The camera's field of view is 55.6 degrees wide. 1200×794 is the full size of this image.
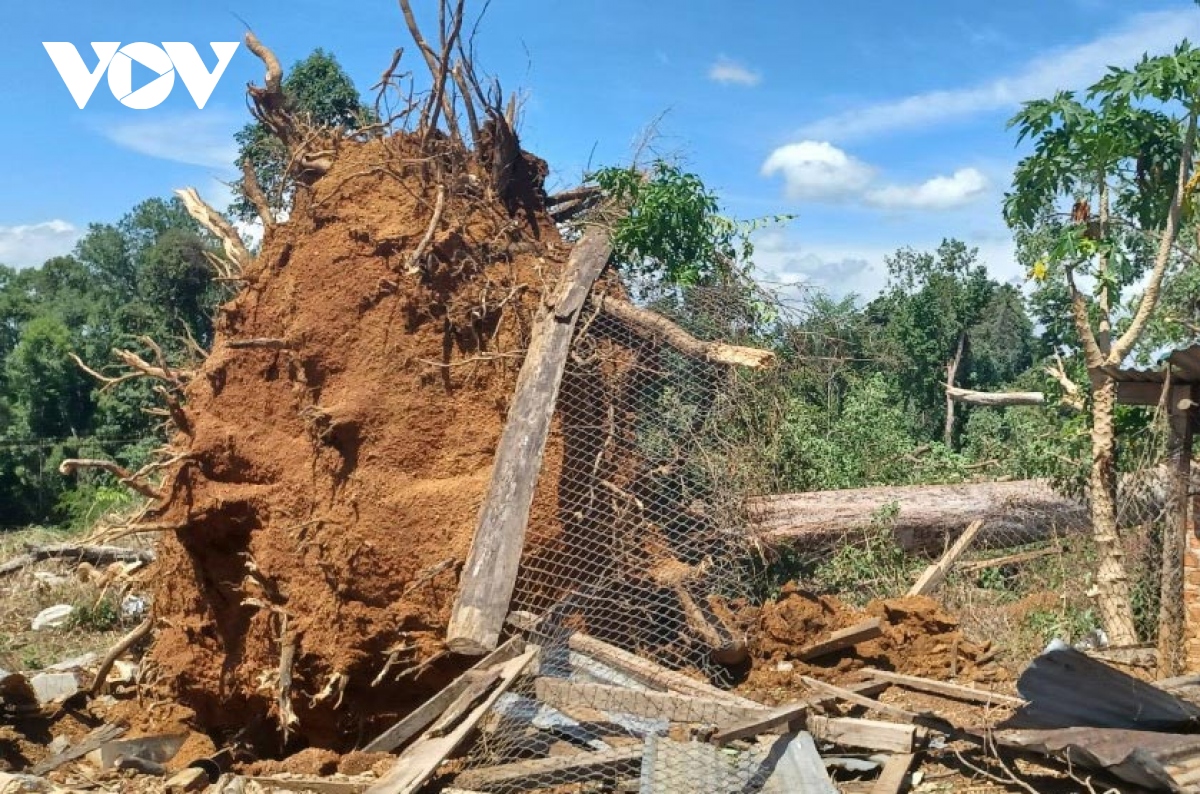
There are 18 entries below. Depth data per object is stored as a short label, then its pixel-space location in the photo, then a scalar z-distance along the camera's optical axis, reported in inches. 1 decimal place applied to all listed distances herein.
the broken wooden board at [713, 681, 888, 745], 210.5
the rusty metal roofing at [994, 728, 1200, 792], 187.9
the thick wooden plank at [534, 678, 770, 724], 218.2
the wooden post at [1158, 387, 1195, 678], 277.3
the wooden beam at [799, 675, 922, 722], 236.1
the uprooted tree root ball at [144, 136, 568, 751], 251.1
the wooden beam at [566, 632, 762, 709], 237.0
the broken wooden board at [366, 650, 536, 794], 204.2
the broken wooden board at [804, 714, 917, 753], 218.2
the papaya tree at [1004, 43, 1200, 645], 303.4
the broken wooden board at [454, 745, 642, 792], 219.8
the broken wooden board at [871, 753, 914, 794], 210.7
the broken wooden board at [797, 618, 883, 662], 281.7
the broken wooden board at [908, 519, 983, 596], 344.2
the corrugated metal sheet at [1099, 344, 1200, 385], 255.8
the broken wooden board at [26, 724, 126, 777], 259.8
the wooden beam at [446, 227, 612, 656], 240.7
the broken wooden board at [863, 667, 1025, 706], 251.9
